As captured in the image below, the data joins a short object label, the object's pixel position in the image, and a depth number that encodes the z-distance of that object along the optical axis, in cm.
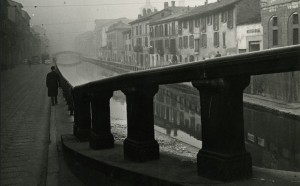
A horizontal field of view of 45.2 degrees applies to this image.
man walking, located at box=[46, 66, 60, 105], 1310
